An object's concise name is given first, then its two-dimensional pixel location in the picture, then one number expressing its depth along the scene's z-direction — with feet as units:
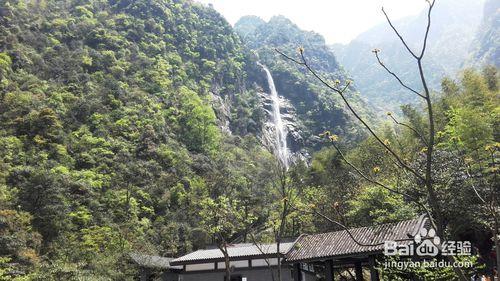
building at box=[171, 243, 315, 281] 72.38
